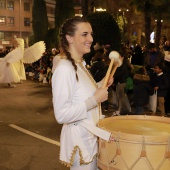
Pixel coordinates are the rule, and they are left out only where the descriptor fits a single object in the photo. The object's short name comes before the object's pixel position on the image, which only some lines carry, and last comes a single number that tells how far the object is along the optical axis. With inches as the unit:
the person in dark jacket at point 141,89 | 330.3
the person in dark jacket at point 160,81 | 338.0
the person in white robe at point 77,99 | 98.5
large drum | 95.7
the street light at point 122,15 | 1085.6
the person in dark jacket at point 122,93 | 361.1
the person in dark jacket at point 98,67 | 357.3
